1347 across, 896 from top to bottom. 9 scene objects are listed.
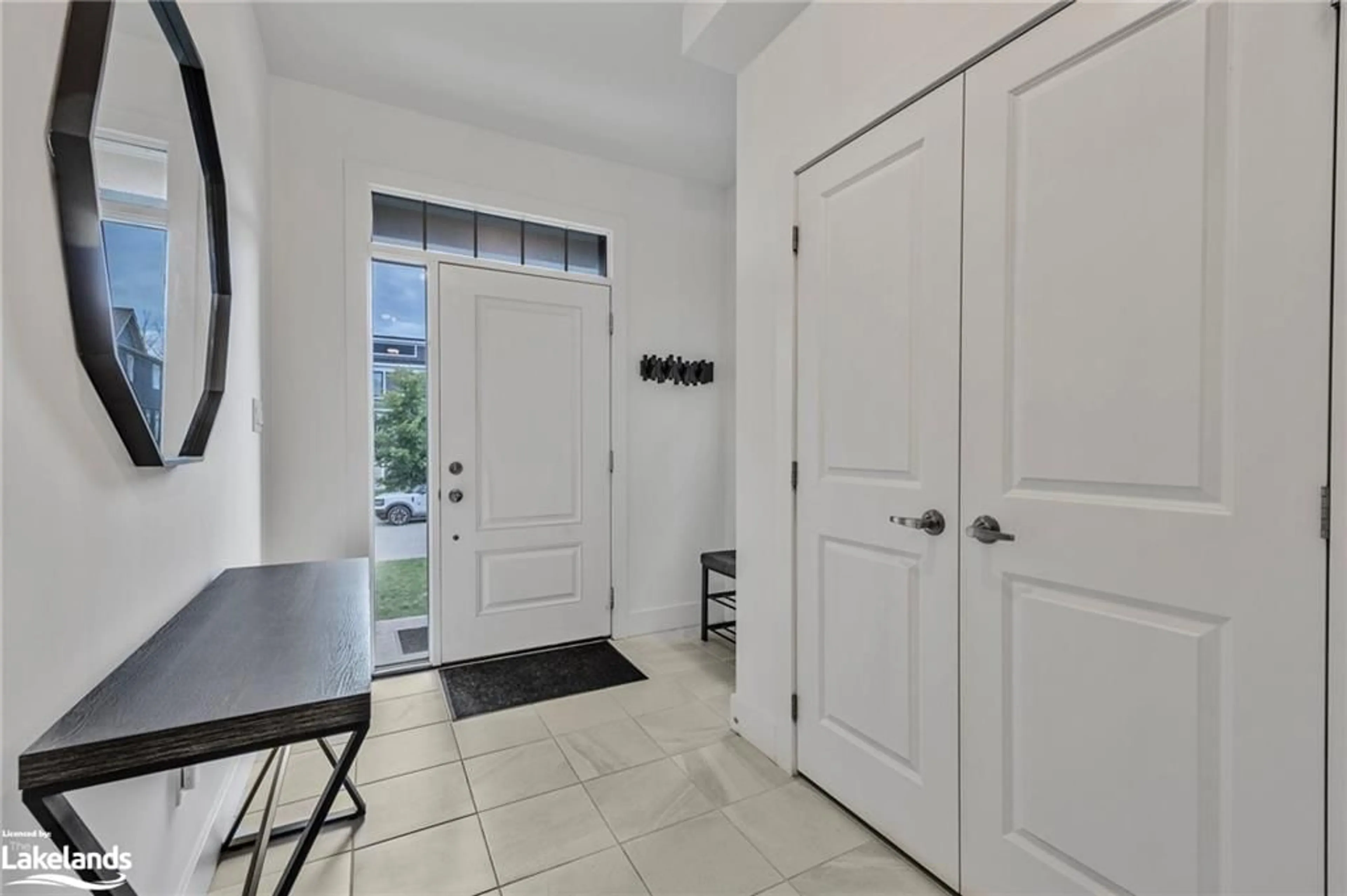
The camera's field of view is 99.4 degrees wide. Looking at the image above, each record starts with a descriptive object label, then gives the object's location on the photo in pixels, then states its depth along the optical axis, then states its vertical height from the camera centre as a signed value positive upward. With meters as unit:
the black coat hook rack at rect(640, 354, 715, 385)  3.45 +0.43
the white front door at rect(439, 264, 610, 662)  2.98 -0.12
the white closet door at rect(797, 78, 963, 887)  1.51 -0.10
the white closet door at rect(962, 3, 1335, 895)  0.95 -0.01
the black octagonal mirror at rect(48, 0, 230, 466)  0.81 +0.40
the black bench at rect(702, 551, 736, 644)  3.21 -0.94
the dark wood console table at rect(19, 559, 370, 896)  0.72 -0.40
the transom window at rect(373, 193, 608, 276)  2.89 +1.11
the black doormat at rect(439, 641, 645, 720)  2.61 -1.18
